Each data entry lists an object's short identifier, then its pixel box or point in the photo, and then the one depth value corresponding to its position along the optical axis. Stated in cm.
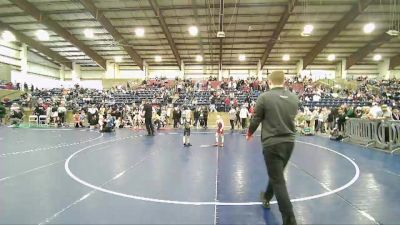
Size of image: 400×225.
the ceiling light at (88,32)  3058
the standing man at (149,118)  1517
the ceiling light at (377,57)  3838
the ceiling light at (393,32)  2226
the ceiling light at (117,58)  3963
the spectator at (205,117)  2243
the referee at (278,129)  364
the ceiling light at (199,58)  3916
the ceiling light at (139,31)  3000
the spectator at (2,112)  2352
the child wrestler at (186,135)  1146
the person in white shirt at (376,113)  1164
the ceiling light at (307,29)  2278
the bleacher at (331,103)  2547
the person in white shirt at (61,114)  2350
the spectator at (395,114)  1322
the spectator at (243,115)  2098
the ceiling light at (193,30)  2925
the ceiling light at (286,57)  3864
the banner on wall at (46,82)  3616
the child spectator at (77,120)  2217
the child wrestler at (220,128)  1168
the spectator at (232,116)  2109
